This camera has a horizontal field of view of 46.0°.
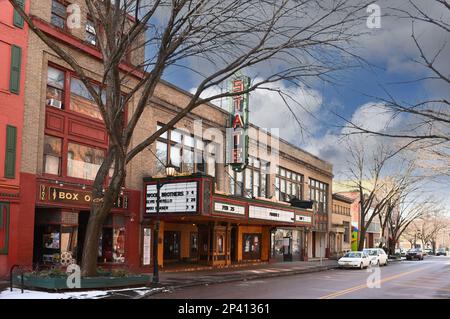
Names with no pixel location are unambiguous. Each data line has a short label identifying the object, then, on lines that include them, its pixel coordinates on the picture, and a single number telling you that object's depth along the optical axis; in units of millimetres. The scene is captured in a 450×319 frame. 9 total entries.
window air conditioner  22673
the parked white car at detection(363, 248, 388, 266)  42688
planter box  16562
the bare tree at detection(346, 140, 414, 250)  50906
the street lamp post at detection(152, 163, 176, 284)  20830
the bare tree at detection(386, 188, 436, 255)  61178
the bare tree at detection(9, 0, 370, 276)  15617
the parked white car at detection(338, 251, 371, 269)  38531
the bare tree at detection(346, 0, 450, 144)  12297
